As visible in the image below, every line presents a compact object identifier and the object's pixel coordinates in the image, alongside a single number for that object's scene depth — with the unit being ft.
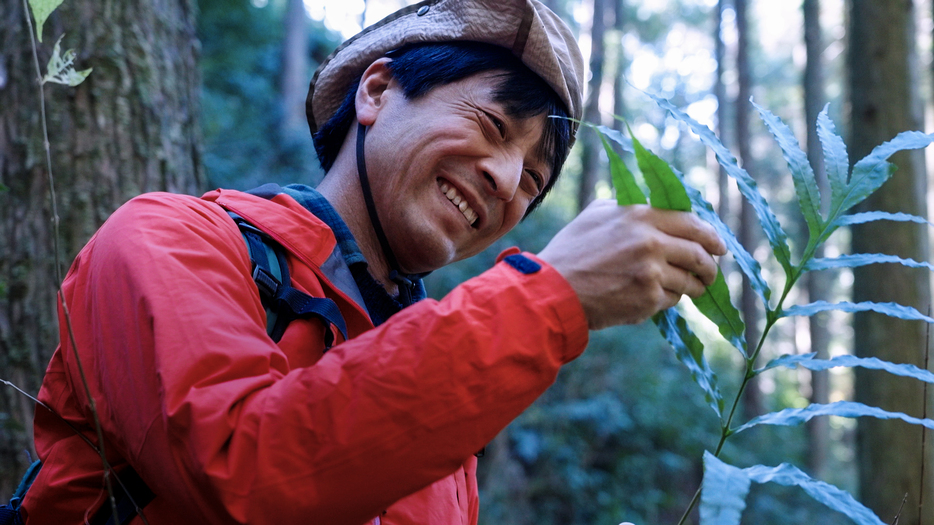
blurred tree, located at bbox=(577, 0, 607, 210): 31.45
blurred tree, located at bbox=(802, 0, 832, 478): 34.88
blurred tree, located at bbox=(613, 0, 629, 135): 46.32
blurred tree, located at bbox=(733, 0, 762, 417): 37.81
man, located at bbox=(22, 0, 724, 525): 2.67
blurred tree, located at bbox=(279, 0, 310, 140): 38.29
